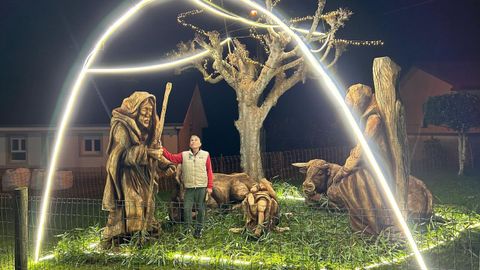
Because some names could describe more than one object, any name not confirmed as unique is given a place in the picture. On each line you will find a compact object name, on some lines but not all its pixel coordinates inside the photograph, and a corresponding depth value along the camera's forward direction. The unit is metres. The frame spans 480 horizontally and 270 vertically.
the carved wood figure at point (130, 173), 8.13
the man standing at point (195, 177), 8.48
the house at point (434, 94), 22.77
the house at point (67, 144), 21.58
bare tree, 12.19
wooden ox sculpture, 7.86
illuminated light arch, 6.06
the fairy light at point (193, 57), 12.86
